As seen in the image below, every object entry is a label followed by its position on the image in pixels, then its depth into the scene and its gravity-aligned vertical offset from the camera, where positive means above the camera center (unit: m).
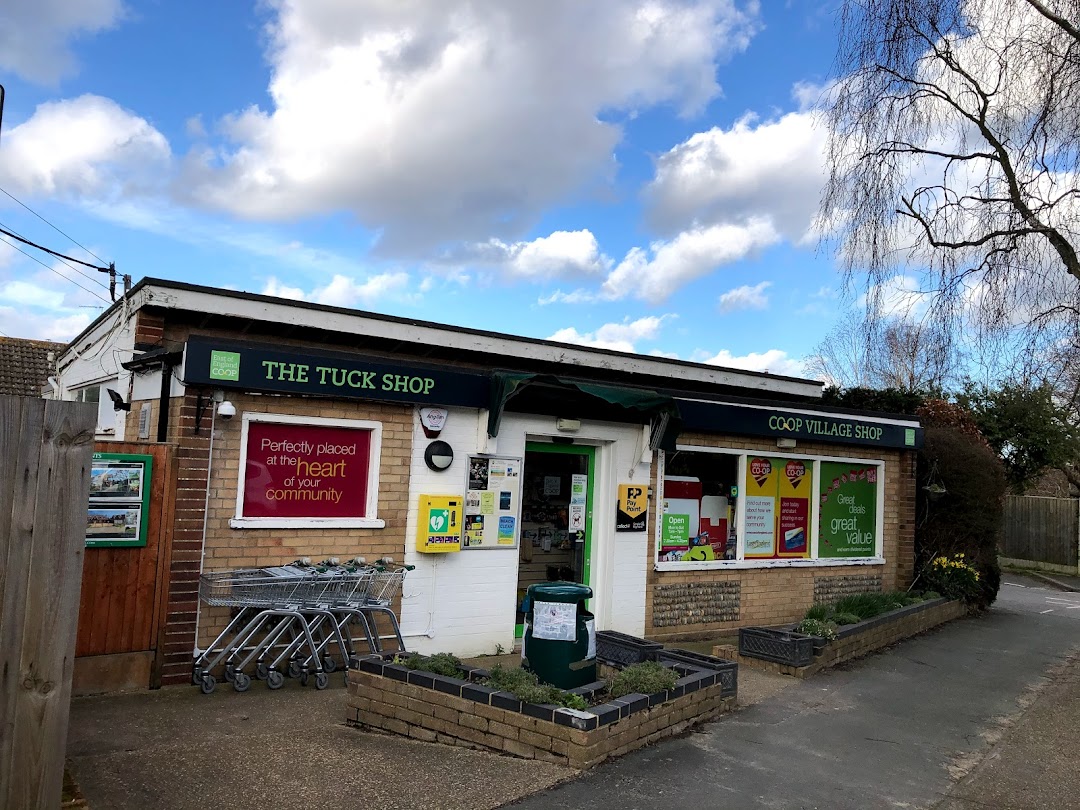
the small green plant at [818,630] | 8.78 -1.36
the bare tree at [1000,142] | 7.21 +3.42
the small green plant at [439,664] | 6.00 -1.33
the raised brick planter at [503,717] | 5.34 -1.57
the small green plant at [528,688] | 5.51 -1.37
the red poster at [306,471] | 7.43 +0.00
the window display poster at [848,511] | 11.92 -0.14
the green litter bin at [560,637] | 6.19 -1.12
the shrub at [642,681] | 6.06 -1.38
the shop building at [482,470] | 7.21 +0.15
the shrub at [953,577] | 12.41 -1.04
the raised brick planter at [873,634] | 8.65 -1.55
